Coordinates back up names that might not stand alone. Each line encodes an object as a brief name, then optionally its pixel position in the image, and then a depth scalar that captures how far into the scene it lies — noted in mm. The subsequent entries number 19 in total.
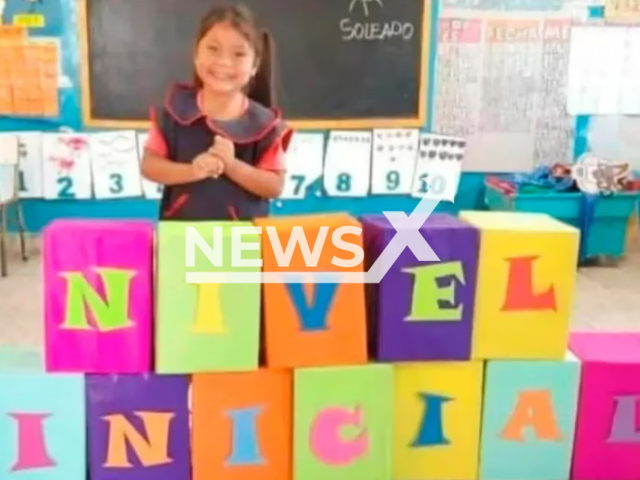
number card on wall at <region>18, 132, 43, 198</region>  4266
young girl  1727
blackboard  4129
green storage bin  4262
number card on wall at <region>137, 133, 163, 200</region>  4279
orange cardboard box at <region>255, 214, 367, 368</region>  1401
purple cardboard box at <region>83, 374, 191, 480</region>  1415
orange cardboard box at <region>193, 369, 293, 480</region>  1433
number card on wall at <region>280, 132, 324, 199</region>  4324
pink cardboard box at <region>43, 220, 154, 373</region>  1378
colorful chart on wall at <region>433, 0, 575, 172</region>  4320
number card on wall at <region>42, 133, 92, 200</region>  4266
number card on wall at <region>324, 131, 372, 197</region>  4332
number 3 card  4258
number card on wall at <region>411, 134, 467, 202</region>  4398
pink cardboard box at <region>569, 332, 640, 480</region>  1511
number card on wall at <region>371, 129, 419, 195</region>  4355
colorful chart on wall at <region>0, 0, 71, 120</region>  4145
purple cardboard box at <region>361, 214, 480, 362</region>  1444
